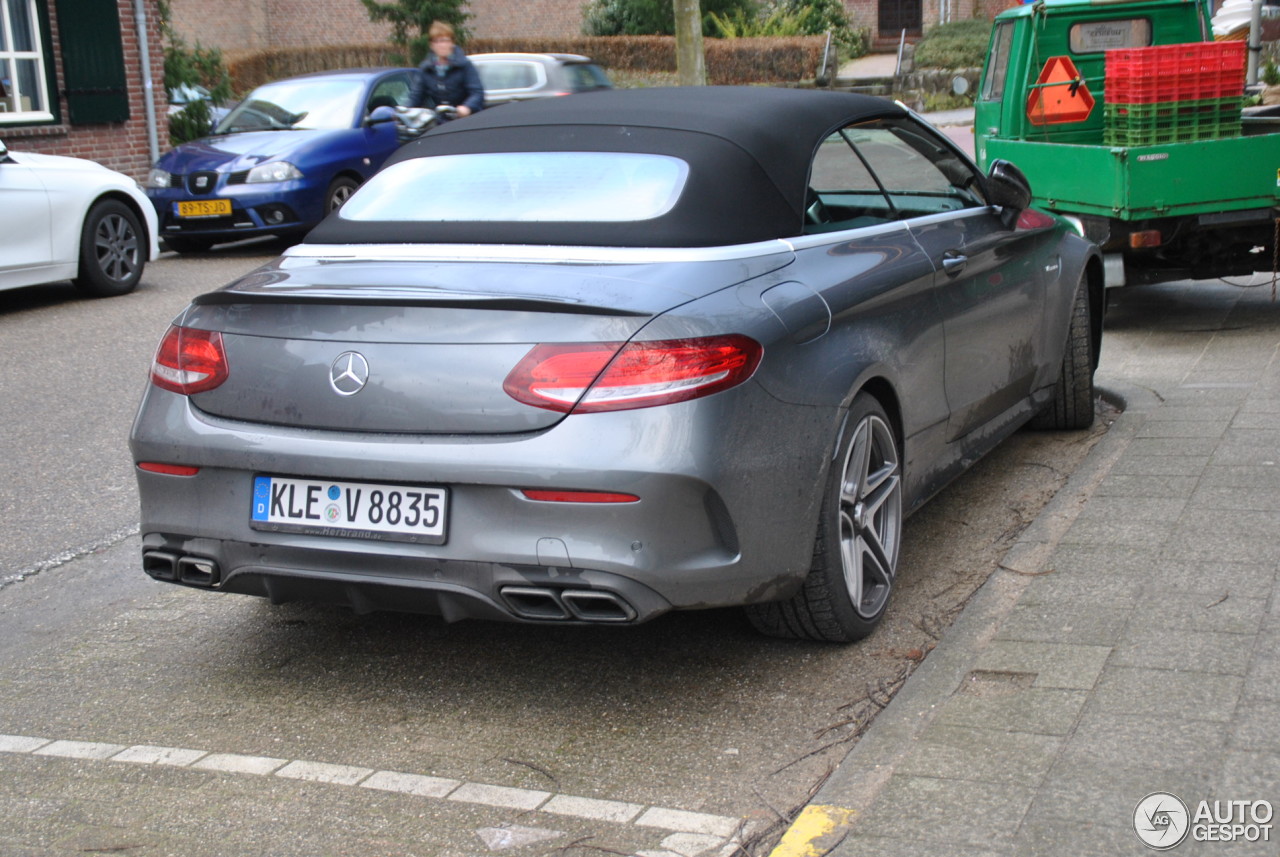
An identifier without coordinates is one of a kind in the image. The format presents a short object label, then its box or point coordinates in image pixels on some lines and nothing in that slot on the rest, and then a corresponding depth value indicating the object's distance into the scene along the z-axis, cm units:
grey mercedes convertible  338
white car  1029
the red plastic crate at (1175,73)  868
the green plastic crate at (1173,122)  877
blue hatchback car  1302
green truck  832
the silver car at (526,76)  1597
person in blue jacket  1323
